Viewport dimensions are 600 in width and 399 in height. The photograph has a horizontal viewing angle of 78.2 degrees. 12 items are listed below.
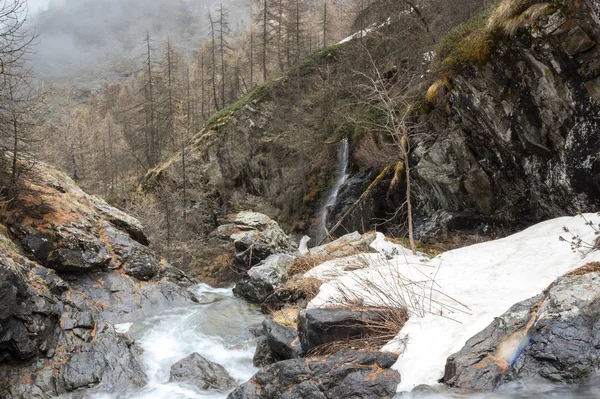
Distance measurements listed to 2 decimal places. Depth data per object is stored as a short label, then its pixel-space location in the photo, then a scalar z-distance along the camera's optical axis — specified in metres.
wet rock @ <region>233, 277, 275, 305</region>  10.94
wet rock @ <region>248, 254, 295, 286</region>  11.00
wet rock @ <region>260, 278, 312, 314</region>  8.55
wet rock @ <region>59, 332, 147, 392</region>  6.31
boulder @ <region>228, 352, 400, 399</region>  3.62
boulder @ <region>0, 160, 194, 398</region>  6.16
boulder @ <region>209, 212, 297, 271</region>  14.48
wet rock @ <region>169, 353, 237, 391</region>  6.54
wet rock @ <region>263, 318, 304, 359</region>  5.86
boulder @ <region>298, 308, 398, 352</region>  4.89
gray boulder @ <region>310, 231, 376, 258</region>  9.84
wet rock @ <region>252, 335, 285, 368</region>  6.79
